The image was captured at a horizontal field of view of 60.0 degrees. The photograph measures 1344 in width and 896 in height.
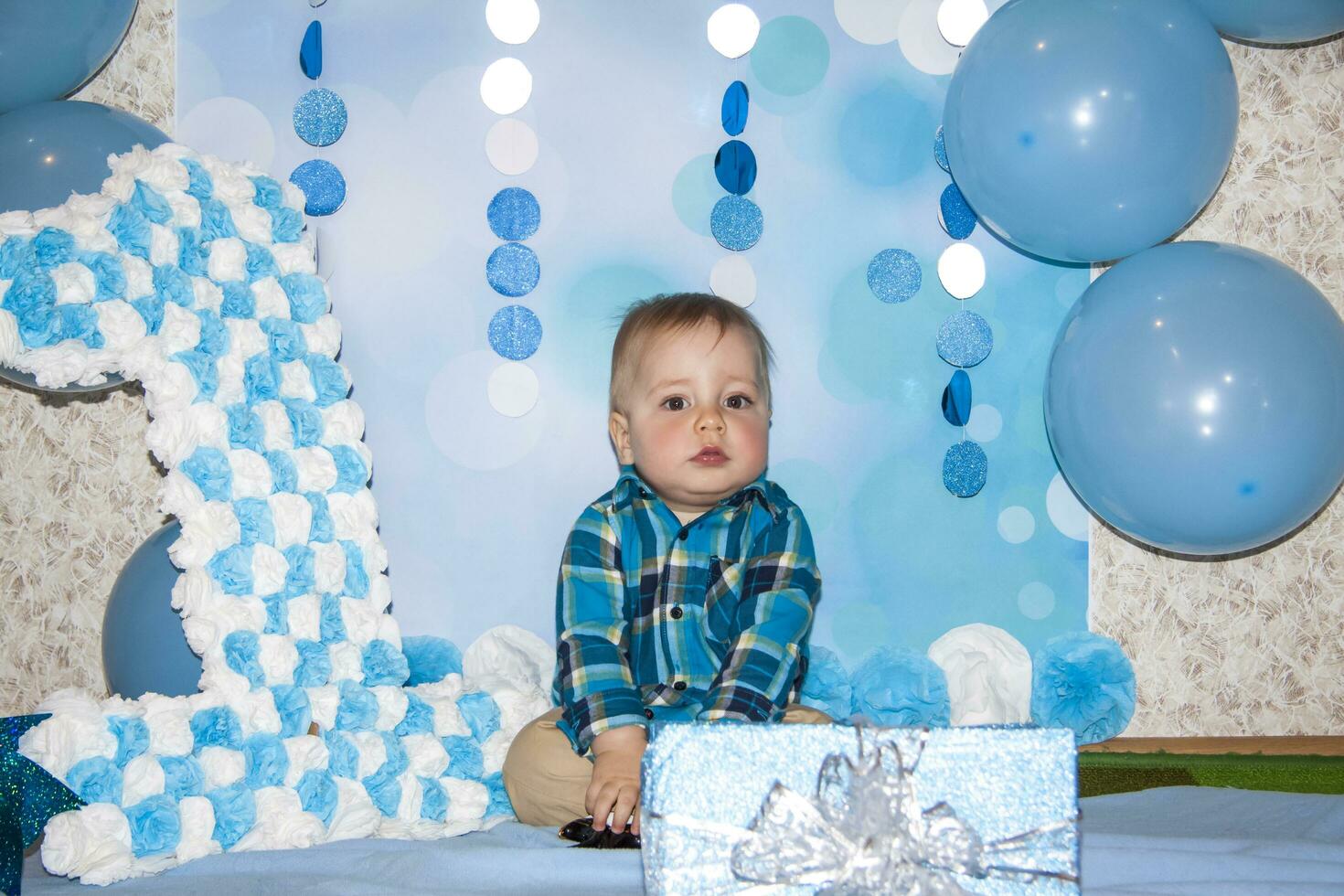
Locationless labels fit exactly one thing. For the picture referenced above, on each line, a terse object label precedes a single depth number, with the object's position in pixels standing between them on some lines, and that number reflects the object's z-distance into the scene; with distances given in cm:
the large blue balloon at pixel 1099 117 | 193
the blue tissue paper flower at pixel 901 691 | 226
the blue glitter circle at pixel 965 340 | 234
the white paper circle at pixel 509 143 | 234
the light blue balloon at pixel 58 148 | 197
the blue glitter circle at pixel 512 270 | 232
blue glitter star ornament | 145
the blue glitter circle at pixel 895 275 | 235
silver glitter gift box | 109
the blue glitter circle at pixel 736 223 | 233
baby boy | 184
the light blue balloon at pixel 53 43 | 204
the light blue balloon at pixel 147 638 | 192
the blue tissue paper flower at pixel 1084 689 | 227
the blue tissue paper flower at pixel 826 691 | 229
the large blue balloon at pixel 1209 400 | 186
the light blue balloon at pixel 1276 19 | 207
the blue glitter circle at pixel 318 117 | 231
